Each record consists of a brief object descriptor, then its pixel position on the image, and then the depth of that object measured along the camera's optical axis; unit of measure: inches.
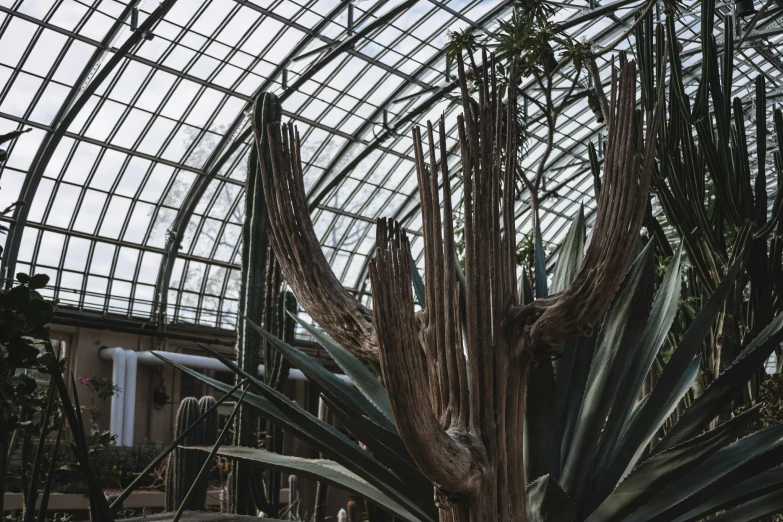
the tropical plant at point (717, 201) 154.4
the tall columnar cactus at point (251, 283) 183.5
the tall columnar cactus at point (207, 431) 275.9
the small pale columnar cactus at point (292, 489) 197.2
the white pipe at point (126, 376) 553.6
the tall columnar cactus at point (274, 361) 199.6
